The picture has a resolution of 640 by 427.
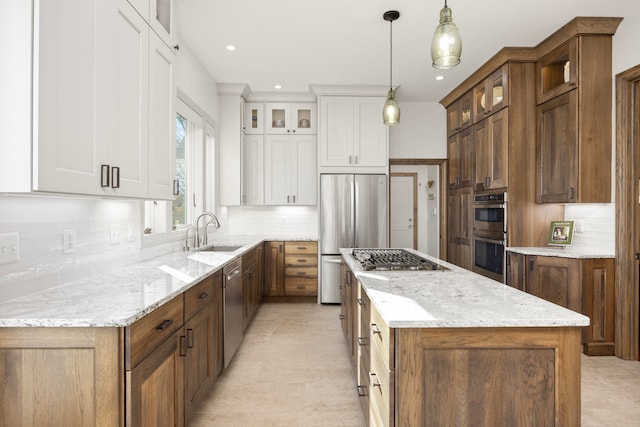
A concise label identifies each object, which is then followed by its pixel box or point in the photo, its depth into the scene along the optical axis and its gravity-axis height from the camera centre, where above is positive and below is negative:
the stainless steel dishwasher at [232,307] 2.68 -0.75
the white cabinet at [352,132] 4.85 +1.09
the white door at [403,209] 6.80 +0.09
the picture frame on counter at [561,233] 3.42 -0.18
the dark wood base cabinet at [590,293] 3.06 -0.67
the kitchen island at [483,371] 1.31 -0.57
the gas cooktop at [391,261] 2.26 -0.33
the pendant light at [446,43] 1.69 +0.80
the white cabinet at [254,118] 5.15 +1.35
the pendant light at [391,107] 2.82 +0.83
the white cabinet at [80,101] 1.18 +0.43
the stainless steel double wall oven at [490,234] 3.80 -0.22
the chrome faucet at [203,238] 3.65 -0.26
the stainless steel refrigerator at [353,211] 4.75 +0.03
